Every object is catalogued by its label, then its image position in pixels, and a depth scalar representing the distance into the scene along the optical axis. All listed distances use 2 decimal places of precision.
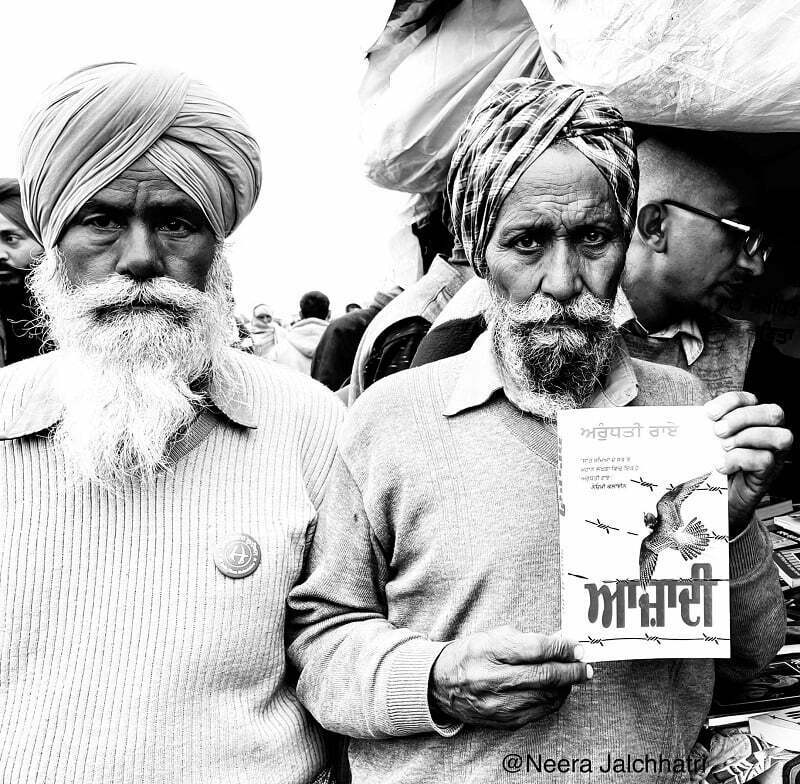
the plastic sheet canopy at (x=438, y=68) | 3.04
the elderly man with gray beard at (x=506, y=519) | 1.64
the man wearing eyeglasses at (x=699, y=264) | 2.66
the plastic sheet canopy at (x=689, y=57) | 1.88
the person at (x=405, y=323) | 3.11
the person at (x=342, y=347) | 4.98
